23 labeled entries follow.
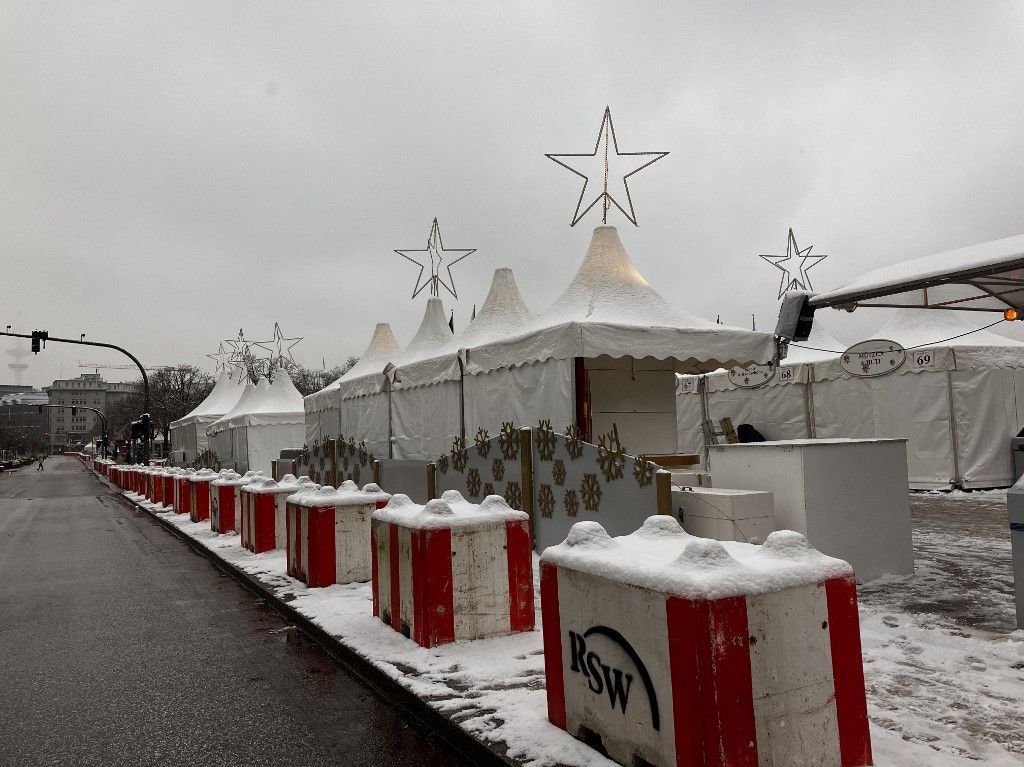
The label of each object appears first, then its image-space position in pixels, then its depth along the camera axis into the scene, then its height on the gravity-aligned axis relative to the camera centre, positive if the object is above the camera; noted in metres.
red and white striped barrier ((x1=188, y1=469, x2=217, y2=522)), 15.50 -0.86
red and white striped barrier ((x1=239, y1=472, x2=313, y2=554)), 10.19 -0.82
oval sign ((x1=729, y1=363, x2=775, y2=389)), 19.31 +1.43
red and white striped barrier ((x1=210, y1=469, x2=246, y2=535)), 12.94 -0.86
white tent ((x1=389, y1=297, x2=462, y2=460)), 13.28 +0.75
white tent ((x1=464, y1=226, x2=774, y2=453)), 10.30 +1.16
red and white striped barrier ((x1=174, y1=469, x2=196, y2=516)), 17.42 -0.90
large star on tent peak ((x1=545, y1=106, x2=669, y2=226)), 13.55 +4.67
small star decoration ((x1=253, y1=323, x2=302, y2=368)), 34.86 +4.94
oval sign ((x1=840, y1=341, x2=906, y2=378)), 17.69 +1.55
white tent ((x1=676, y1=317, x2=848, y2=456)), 20.31 +0.90
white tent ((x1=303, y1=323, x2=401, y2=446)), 16.41 +1.19
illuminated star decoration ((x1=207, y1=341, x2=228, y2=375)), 45.98 +5.70
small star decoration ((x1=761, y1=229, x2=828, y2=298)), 24.20 +5.18
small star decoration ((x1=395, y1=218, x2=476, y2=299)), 19.15 +4.64
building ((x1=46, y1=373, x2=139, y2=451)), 181.75 +15.13
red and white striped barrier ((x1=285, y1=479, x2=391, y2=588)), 7.62 -0.85
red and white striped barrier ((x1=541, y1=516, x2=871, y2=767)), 2.73 -0.85
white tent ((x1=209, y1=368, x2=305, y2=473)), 27.97 +0.98
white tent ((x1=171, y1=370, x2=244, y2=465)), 36.19 +1.81
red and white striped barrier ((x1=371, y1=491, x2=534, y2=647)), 5.25 -0.90
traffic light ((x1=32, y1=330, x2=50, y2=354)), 28.86 +4.66
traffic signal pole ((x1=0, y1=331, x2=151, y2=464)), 28.84 +4.53
